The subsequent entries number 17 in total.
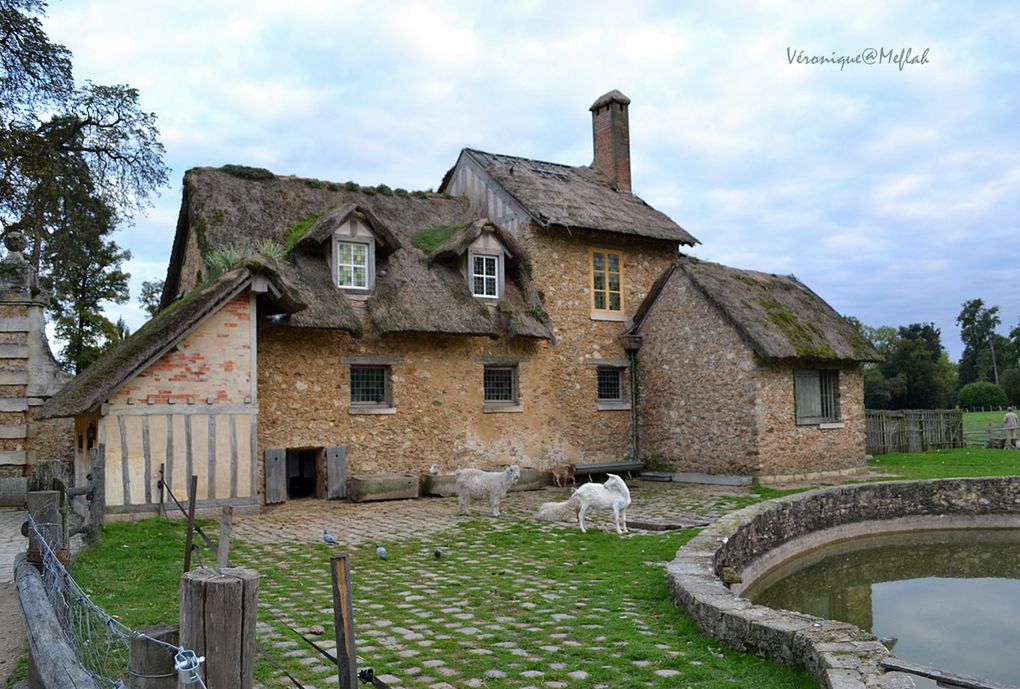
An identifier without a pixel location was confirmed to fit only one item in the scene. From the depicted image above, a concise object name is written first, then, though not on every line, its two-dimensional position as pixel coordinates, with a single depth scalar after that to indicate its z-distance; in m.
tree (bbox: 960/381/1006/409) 52.16
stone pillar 15.14
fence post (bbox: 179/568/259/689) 2.60
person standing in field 24.30
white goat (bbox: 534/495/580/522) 11.98
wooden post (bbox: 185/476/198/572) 6.04
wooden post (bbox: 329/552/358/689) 3.18
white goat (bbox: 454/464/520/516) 12.73
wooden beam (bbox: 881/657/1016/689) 4.88
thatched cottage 12.23
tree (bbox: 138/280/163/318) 33.34
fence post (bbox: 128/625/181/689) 2.62
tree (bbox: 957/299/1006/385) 73.56
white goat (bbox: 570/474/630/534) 10.85
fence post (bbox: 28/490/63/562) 5.77
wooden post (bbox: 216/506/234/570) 4.74
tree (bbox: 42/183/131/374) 23.12
